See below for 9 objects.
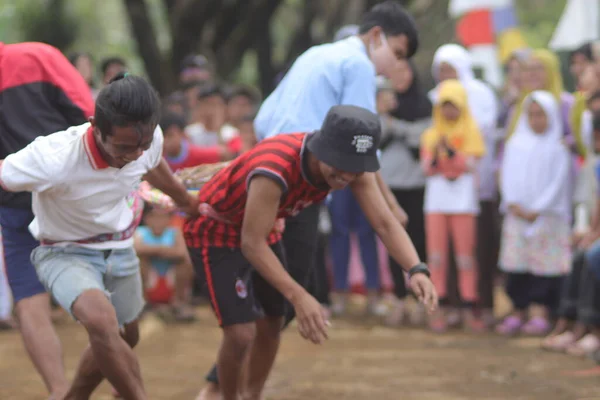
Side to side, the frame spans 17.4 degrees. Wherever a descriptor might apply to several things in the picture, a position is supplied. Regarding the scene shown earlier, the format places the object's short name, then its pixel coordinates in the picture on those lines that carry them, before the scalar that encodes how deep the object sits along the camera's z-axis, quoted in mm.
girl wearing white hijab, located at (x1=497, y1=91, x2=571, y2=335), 15428
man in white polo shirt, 7816
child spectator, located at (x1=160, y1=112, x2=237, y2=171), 15866
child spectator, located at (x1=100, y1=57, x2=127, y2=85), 17866
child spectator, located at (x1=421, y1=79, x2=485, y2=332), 15968
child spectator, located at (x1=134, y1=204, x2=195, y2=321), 16888
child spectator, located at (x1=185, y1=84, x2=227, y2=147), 18260
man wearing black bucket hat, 7940
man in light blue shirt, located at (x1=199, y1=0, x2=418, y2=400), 9918
